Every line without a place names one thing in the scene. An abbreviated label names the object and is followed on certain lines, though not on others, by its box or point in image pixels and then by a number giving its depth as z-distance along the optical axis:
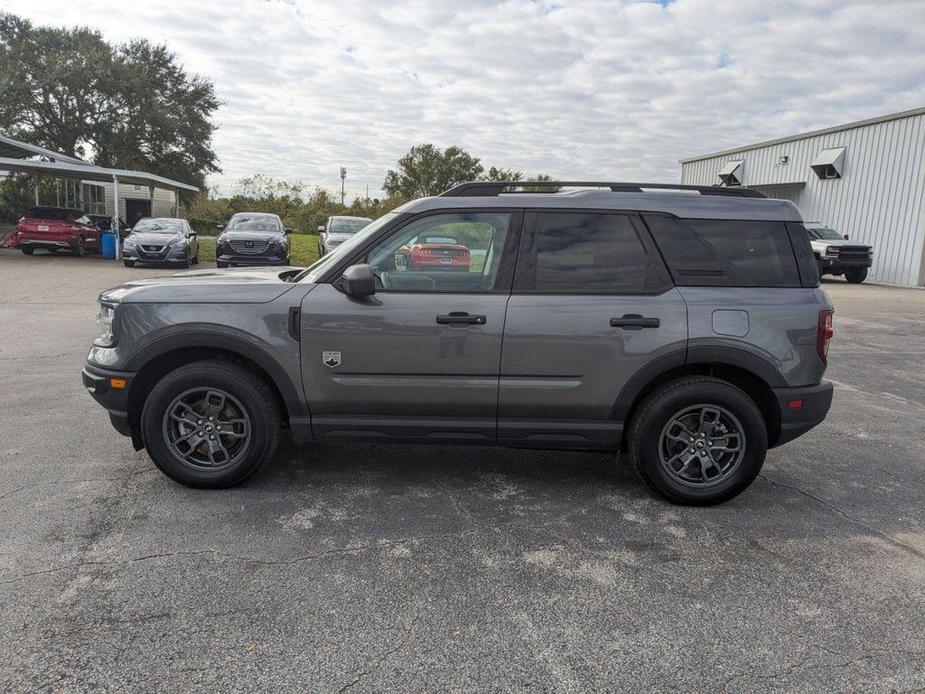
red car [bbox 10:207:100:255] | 22.50
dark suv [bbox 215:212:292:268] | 17.66
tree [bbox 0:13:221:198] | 32.81
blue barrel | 22.80
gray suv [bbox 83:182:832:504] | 3.86
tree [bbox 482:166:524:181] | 50.59
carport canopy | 21.61
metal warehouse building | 22.30
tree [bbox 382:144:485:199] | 48.91
